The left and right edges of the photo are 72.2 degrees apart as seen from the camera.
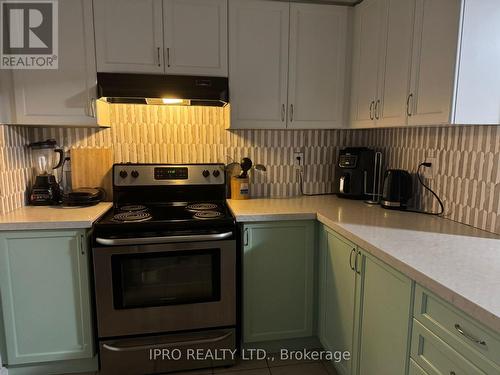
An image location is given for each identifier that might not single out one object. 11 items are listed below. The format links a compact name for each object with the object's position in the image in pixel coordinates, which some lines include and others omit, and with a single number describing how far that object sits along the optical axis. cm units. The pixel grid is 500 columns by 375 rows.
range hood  202
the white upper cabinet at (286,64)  218
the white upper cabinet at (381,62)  176
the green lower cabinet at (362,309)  131
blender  220
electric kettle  208
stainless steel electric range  189
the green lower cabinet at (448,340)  93
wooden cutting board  235
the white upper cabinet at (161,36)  203
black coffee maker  238
